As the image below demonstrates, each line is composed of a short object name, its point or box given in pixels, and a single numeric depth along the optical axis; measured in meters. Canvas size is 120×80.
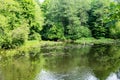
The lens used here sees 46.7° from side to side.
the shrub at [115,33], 28.67
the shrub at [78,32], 29.33
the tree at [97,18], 29.33
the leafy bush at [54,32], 29.07
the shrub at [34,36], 27.19
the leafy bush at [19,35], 22.02
